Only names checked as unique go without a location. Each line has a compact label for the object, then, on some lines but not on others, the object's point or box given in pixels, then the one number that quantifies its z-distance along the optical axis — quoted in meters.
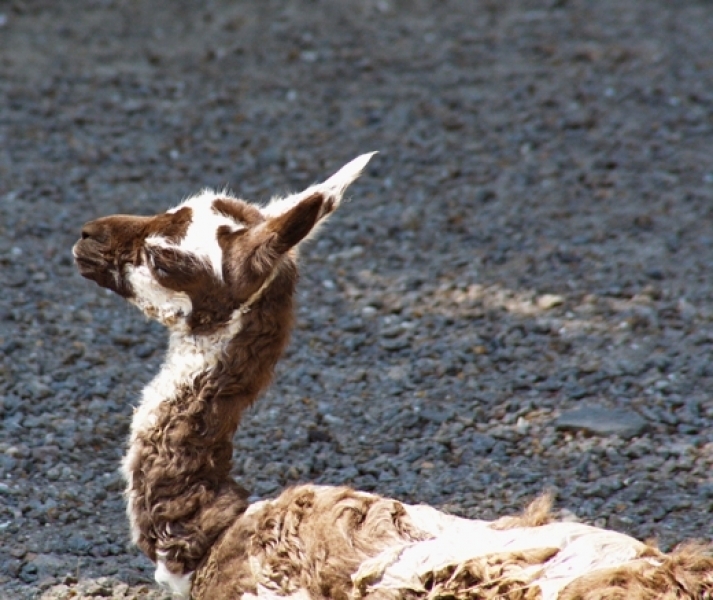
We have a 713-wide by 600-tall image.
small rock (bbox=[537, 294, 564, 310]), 14.22
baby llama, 6.94
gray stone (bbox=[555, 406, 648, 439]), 11.45
